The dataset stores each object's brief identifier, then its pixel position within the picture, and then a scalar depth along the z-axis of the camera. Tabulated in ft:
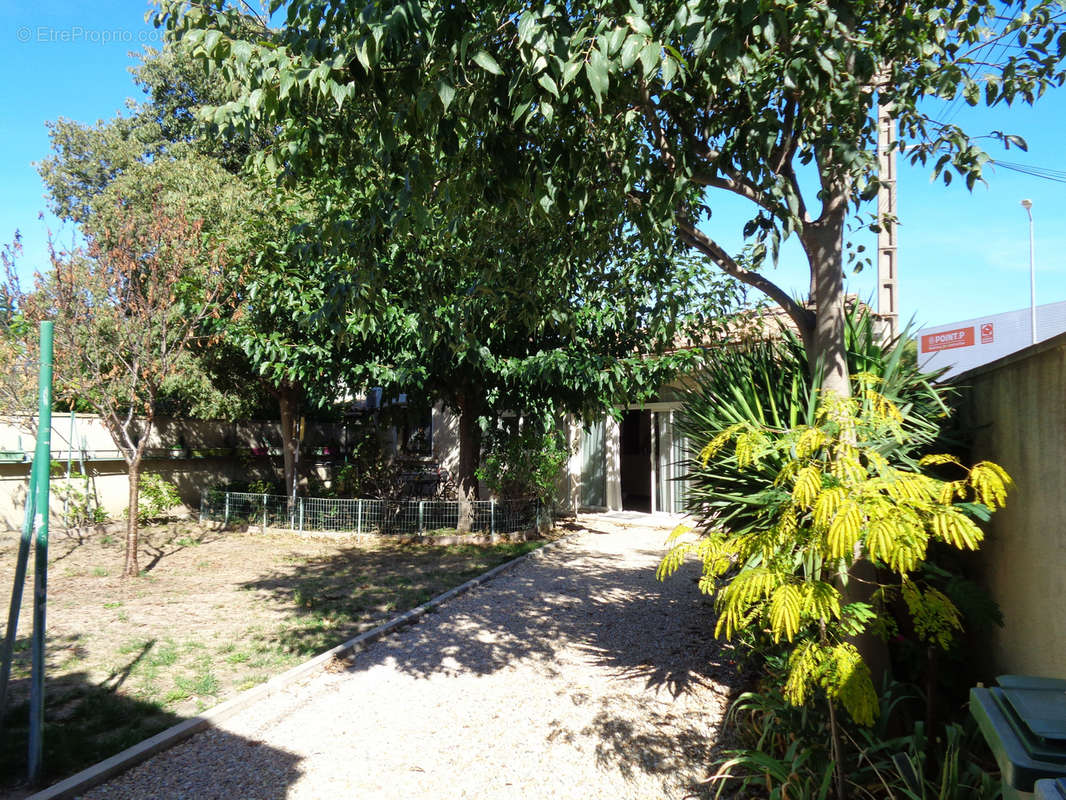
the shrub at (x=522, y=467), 38.04
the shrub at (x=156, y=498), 39.01
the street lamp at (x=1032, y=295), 57.06
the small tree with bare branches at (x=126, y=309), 24.39
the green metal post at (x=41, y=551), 11.43
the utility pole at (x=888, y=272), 25.84
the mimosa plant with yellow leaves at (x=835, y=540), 8.28
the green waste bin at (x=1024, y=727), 5.46
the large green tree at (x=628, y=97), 9.70
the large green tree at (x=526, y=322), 17.40
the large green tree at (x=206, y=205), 30.66
